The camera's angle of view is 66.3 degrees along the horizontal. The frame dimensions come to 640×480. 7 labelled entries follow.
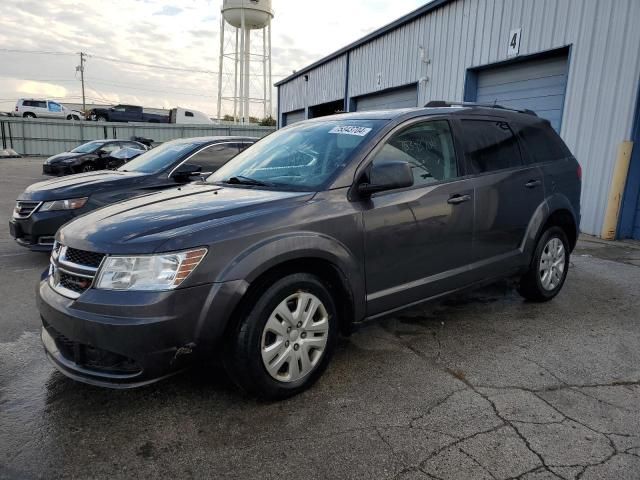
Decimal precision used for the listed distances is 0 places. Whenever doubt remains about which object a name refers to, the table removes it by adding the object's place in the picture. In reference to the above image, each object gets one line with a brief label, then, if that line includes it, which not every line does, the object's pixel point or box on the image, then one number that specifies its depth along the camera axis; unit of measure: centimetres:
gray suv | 247
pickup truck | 3700
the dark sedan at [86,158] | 1560
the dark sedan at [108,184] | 564
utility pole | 6950
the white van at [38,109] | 3419
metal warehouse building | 762
